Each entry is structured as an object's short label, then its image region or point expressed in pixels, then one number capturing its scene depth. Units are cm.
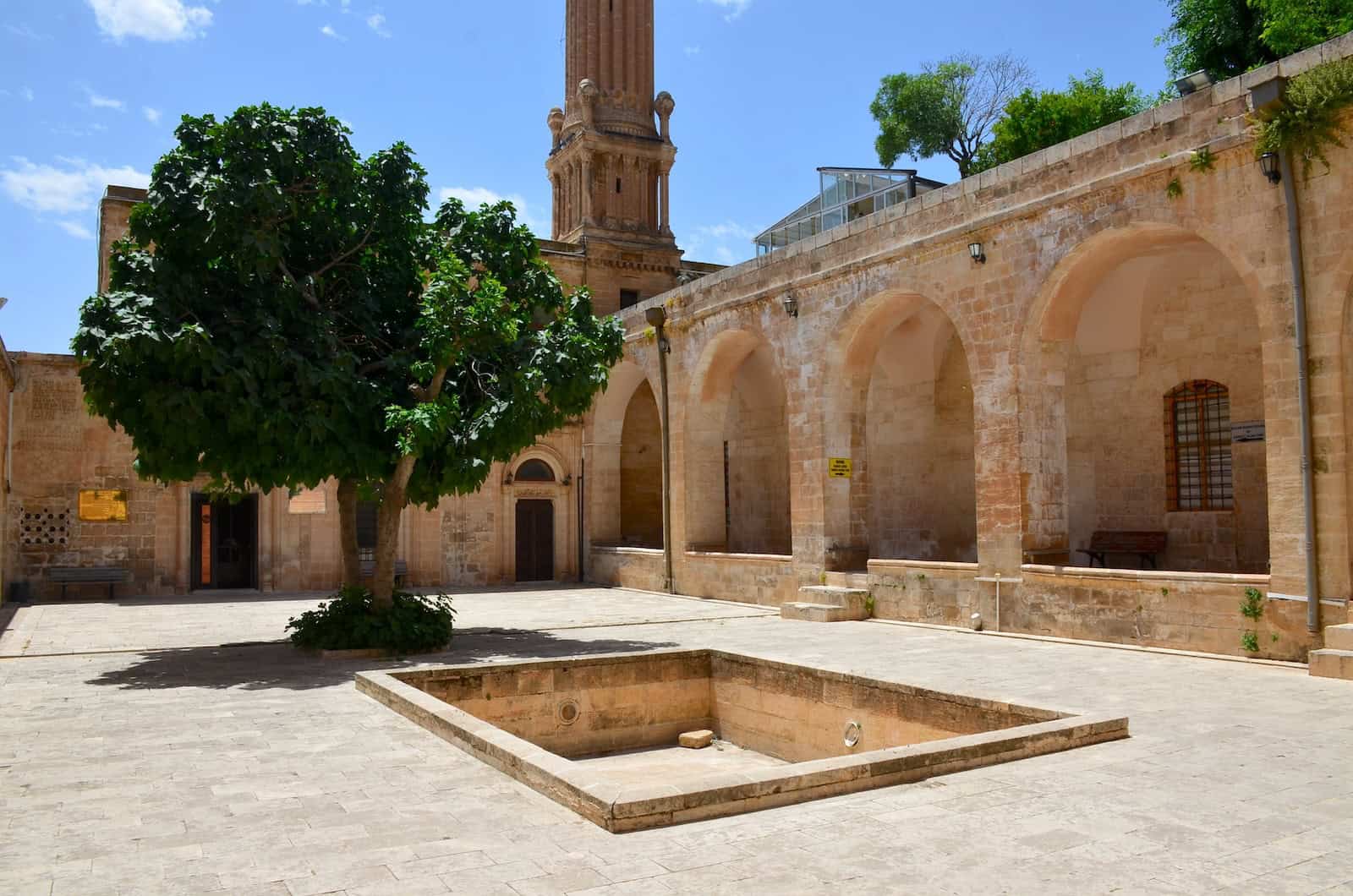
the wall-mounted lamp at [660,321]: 1947
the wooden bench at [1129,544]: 1390
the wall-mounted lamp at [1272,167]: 972
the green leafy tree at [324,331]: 1005
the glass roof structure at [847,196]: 2628
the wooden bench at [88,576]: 1952
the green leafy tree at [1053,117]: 3077
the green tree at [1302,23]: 2073
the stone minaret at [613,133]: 2898
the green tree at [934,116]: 4034
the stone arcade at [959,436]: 1003
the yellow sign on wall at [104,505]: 1994
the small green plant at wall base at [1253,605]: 977
